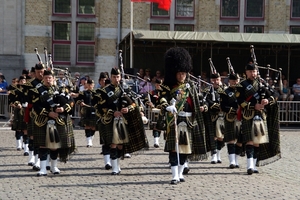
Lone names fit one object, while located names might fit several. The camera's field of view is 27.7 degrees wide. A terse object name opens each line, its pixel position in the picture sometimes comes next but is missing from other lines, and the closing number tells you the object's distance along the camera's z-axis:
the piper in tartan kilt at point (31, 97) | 11.61
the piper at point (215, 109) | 12.98
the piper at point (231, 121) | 12.44
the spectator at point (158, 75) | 22.95
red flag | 23.83
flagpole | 23.22
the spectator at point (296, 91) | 22.20
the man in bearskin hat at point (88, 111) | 16.48
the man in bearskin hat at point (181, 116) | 10.52
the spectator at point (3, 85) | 23.44
